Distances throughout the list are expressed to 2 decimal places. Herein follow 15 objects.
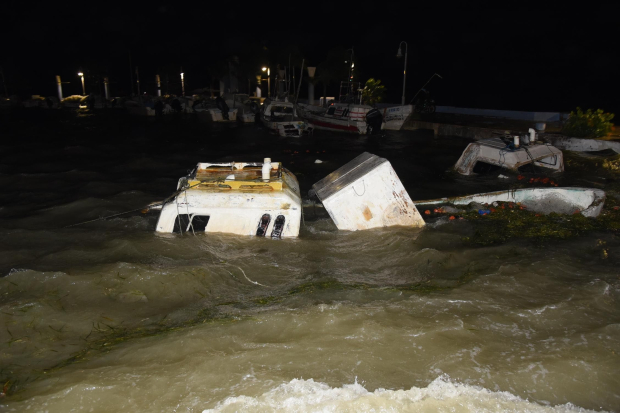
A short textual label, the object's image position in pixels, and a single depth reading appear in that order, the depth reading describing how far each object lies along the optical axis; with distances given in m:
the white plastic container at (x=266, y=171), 6.68
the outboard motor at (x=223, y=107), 29.62
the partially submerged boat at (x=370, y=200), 6.74
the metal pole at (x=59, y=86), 49.78
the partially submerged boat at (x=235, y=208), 6.41
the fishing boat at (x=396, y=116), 23.91
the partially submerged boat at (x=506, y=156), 11.66
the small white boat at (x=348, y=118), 22.61
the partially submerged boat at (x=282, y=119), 22.00
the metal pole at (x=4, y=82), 48.81
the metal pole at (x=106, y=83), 53.99
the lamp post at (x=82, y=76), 53.81
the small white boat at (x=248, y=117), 28.59
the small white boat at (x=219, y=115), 29.45
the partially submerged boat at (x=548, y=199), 8.50
